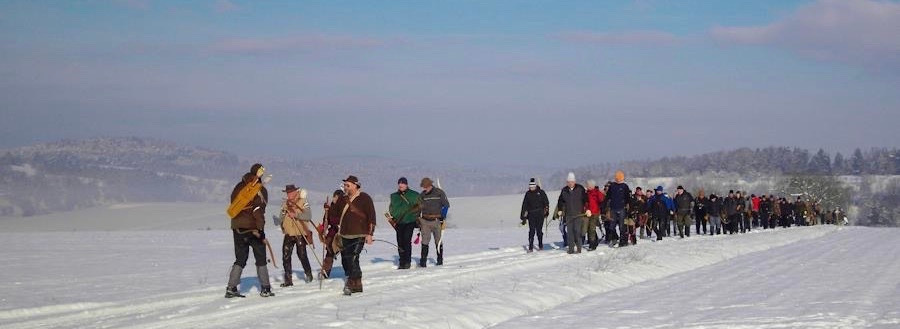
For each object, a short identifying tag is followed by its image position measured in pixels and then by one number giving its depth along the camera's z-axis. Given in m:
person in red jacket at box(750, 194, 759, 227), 48.31
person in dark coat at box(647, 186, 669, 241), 32.50
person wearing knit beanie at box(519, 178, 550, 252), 24.91
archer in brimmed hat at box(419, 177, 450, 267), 20.73
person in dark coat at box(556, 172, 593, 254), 23.81
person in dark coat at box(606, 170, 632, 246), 26.81
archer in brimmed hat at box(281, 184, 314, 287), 17.38
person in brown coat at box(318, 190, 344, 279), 16.57
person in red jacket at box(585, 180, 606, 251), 24.72
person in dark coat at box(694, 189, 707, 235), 38.03
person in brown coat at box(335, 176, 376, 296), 15.41
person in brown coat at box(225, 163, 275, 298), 14.65
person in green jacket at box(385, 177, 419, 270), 19.55
